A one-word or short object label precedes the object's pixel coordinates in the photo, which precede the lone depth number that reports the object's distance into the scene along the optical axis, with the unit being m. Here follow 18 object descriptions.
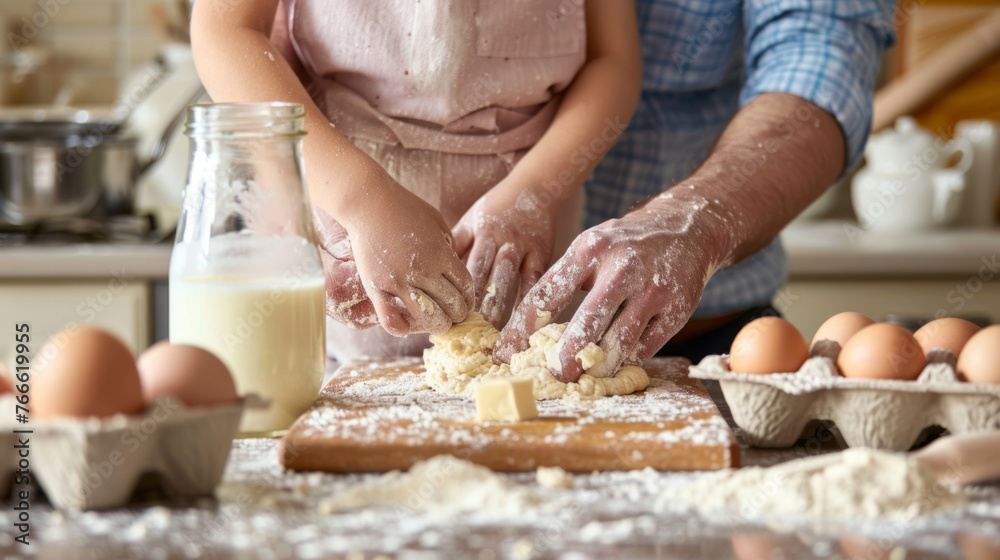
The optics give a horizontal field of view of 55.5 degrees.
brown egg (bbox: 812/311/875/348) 0.78
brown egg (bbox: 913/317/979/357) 0.75
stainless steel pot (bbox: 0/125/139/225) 2.15
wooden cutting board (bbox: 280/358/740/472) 0.70
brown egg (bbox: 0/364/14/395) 0.65
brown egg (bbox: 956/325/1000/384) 0.69
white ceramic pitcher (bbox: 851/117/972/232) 2.41
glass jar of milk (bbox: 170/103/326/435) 0.76
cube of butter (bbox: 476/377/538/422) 0.76
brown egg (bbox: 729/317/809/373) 0.74
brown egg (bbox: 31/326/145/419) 0.57
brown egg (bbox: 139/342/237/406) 0.61
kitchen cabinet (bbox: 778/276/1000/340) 2.15
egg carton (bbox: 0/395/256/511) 0.57
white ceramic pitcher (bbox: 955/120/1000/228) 2.52
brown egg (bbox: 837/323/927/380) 0.71
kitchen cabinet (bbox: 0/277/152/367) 2.11
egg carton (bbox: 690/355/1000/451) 0.69
